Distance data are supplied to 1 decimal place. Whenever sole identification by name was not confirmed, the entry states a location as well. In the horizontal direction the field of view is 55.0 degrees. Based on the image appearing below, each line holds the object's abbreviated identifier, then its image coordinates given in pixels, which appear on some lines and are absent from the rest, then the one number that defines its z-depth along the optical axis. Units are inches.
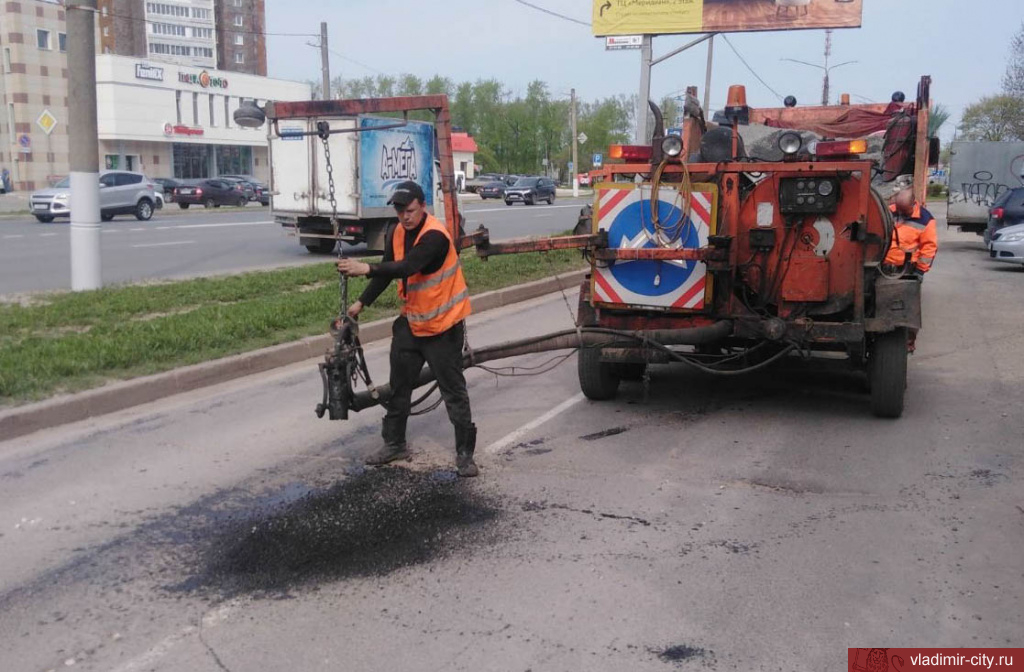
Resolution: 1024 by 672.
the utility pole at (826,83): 1822.3
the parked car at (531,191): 1905.8
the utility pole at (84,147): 473.1
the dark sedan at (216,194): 1740.9
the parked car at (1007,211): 808.3
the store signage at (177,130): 2716.5
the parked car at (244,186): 1800.0
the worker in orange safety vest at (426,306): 223.6
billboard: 1162.6
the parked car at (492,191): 2273.1
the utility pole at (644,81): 1057.5
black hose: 262.5
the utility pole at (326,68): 1418.1
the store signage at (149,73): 2623.0
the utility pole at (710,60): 1480.6
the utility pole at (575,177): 2598.4
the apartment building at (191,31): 4178.2
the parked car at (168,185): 1955.7
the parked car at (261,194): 1808.6
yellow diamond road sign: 1165.7
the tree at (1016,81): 1567.4
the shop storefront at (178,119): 2568.9
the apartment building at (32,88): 2573.8
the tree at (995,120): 1608.0
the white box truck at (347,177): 754.8
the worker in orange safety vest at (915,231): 325.7
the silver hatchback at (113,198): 1144.8
